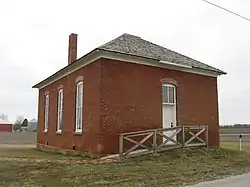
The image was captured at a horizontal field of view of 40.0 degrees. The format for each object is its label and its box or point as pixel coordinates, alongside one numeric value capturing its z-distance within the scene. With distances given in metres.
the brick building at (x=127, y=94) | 16.91
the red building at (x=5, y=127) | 92.69
